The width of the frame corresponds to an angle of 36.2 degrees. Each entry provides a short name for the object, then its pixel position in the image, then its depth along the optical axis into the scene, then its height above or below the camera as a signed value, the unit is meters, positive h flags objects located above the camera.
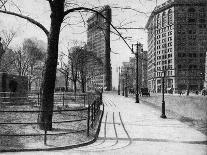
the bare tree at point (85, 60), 59.00 +6.22
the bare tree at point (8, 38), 46.84 +7.59
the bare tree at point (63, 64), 61.39 +5.03
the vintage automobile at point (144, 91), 61.02 -0.29
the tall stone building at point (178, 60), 117.88 +12.08
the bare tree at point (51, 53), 12.15 +1.42
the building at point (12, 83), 26.98 +0.63
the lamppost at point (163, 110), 17.60 -1.14
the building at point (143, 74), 169.20 +8.91
